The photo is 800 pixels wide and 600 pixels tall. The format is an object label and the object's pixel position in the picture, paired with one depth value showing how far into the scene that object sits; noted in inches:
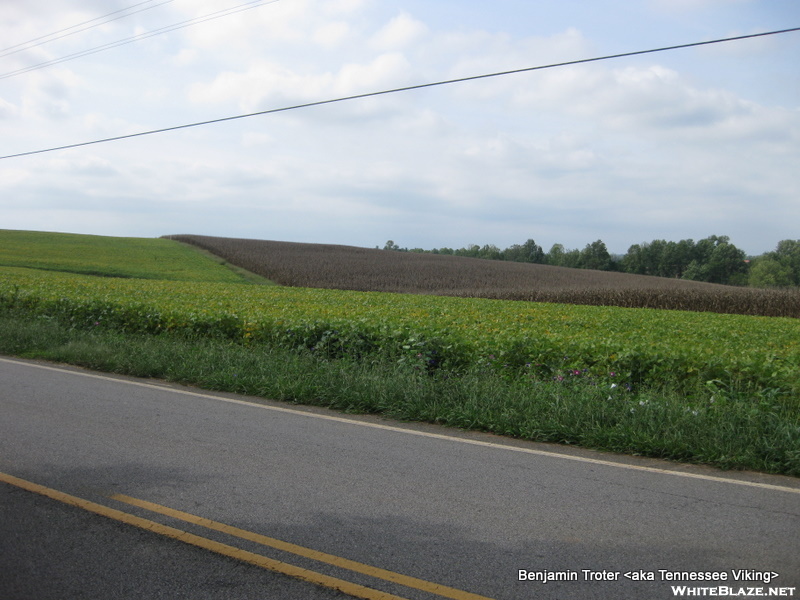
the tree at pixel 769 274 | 3154.3
